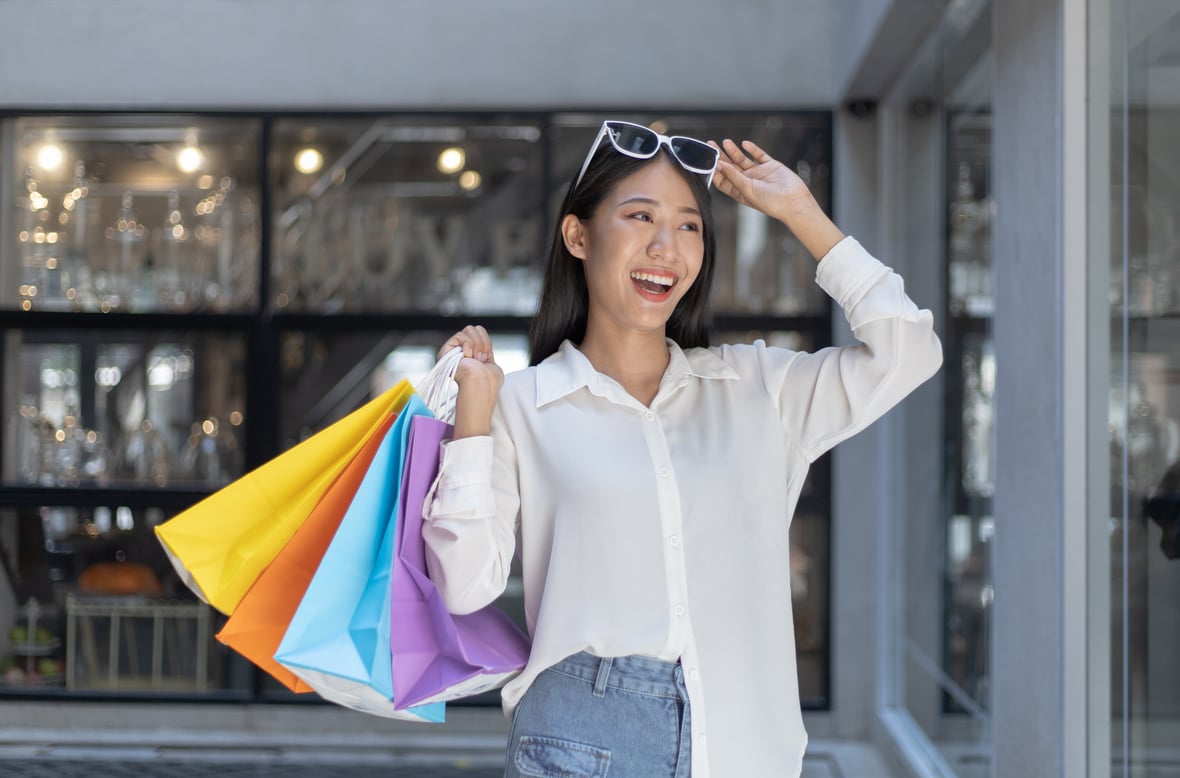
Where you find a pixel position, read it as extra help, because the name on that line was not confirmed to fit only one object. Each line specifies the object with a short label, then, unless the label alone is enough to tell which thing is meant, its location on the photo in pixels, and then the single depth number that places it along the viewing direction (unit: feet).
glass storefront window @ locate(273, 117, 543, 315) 17.94
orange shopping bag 6.35
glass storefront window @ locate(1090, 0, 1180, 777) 7.73
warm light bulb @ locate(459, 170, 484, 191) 18.12
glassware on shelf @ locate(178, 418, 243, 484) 18.12
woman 6.33
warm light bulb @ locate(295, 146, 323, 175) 17.97
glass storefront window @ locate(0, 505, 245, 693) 18.10
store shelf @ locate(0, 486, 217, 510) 17.72
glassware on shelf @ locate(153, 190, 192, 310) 18.30
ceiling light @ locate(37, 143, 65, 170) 18.28
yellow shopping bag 6.43
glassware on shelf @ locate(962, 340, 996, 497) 12.07
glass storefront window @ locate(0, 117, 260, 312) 18.20
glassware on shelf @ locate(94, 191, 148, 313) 18.25
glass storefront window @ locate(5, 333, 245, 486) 18.13
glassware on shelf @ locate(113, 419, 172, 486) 18.07
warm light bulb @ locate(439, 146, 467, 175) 18.07
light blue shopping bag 6.05
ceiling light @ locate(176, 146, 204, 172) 18.29
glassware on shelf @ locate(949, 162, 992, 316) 12.41
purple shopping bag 6.24
